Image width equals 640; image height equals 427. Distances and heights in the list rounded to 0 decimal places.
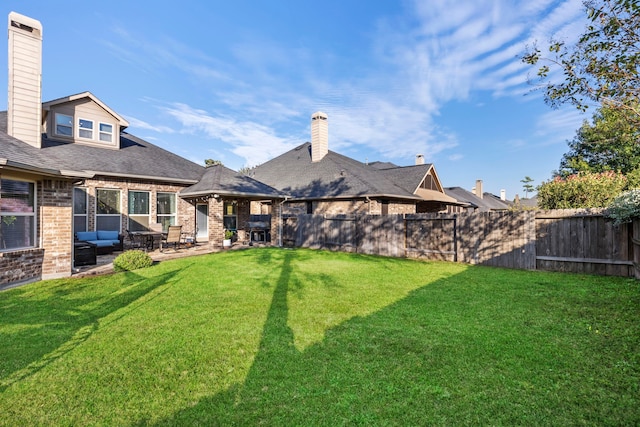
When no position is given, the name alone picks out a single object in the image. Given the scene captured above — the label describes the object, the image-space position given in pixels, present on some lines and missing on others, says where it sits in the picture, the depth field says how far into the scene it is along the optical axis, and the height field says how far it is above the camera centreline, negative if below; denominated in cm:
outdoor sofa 1221 -96
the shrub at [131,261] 895 -135
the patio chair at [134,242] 1370 -120
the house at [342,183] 1798 +219
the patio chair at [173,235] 1294 -81
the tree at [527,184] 6166 +658
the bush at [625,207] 751 +21
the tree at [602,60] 556 +316
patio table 1265 -98
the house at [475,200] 2921 +188
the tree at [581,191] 1216 +104
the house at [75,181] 757 +121
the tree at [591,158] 2773 +586
